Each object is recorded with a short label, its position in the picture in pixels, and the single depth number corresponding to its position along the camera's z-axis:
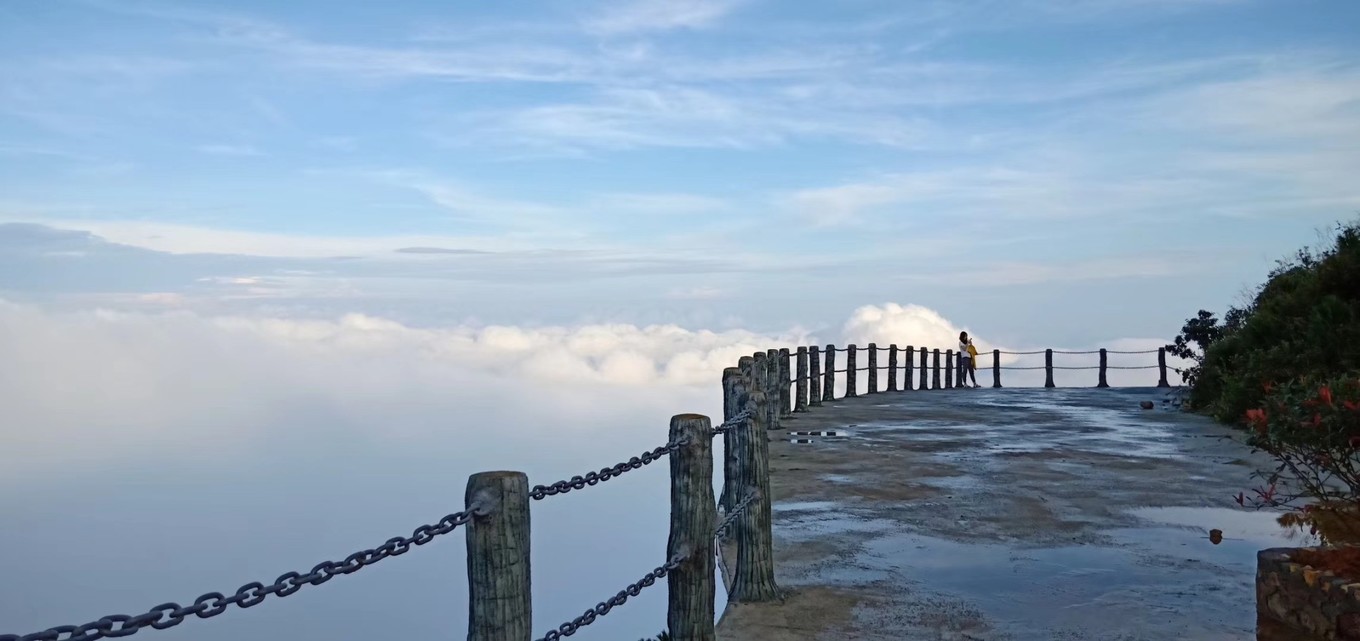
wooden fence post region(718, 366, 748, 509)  7.23
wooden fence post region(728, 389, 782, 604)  6.66
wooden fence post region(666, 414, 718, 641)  5.55
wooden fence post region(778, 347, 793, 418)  18.48
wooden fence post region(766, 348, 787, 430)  17.19
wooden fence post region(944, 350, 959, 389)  33.25
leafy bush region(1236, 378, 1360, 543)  6.41
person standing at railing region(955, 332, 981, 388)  31.48
